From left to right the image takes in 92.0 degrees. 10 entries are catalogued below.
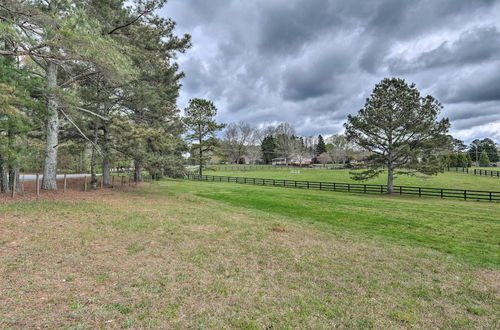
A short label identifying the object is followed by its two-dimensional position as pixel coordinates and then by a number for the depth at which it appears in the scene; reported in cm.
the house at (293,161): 8846
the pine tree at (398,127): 2139
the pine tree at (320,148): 9975
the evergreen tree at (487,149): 8806
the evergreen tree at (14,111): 825
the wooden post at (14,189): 1098
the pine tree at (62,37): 733
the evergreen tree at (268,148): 9262
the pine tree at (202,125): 3742
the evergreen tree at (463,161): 5894
